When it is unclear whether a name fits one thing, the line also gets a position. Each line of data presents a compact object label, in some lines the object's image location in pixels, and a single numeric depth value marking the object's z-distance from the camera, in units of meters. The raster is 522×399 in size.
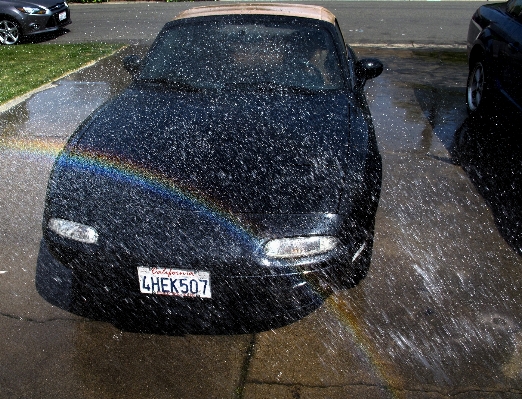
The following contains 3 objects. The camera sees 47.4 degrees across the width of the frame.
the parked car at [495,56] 5.83
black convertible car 3.00
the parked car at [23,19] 12.13
